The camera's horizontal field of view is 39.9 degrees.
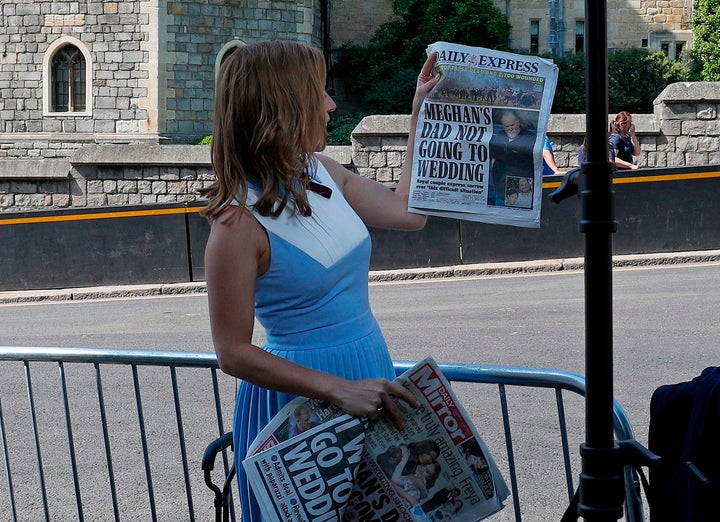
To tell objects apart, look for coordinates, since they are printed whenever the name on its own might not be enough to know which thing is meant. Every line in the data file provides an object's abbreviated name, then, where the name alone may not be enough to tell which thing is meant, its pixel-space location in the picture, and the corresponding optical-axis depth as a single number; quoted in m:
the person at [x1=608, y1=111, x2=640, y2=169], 14.98
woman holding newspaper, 2.12
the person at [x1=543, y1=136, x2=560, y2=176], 13.82
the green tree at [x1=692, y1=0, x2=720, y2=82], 33.28
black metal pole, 1.80
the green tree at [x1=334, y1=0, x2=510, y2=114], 31.88
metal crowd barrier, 3.16
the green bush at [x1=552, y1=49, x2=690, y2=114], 30.77
